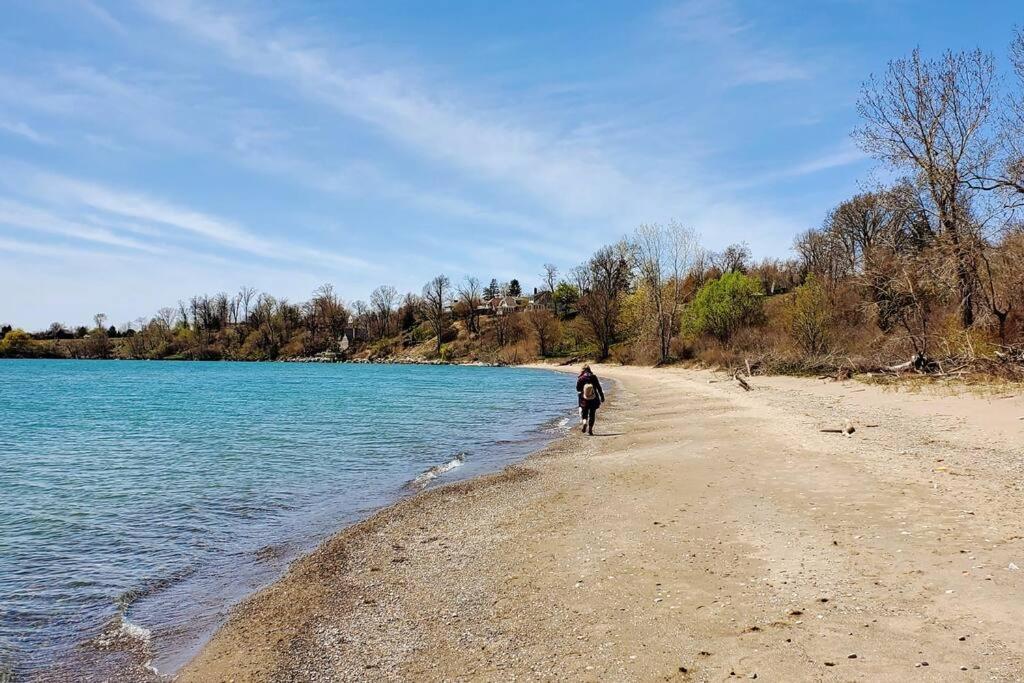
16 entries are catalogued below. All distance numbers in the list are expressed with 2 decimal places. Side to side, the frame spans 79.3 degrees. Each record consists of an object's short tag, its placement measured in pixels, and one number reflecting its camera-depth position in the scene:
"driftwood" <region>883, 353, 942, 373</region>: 25.86
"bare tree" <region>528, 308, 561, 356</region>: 104.69
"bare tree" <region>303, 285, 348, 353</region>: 151.25
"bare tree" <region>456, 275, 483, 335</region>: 134.00
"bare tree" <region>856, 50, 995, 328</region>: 22.86
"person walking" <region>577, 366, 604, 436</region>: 20.41
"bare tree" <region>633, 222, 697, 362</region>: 67.12
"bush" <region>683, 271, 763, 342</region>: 60.59
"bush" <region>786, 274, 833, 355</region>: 41.28
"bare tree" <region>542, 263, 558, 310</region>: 137.38
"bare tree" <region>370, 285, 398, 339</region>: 152.88
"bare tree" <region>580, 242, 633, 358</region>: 82.81
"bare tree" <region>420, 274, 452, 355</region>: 136.75
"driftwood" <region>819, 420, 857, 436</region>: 15.16
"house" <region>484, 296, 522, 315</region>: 142.43
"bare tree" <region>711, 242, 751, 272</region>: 120.06
